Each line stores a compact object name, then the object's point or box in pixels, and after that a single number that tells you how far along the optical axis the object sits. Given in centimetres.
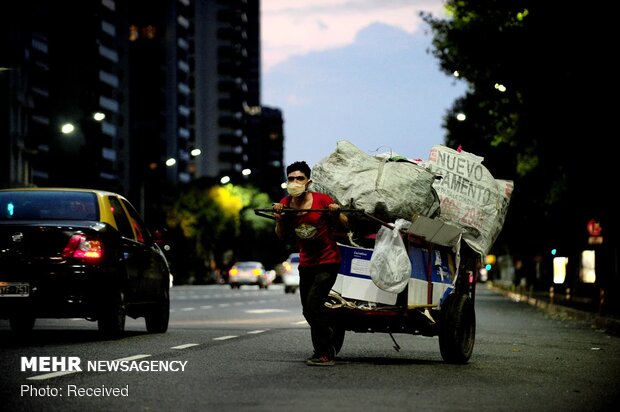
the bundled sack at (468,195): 1450
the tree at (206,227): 10688
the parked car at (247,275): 7500
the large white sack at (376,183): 1362
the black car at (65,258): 1622
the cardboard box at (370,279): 1348
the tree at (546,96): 3194
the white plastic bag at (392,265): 1305
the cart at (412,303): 1347
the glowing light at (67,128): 5460
